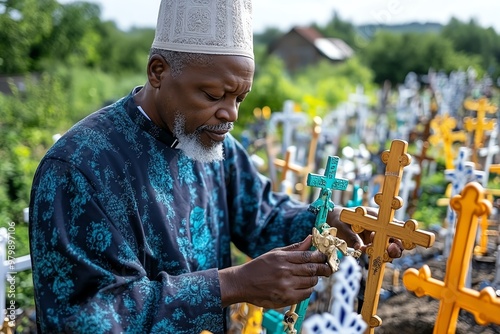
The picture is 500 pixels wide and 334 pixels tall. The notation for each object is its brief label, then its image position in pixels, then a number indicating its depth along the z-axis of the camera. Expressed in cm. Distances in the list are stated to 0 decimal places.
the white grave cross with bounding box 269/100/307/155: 668
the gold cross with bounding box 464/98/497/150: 563
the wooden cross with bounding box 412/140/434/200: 539
